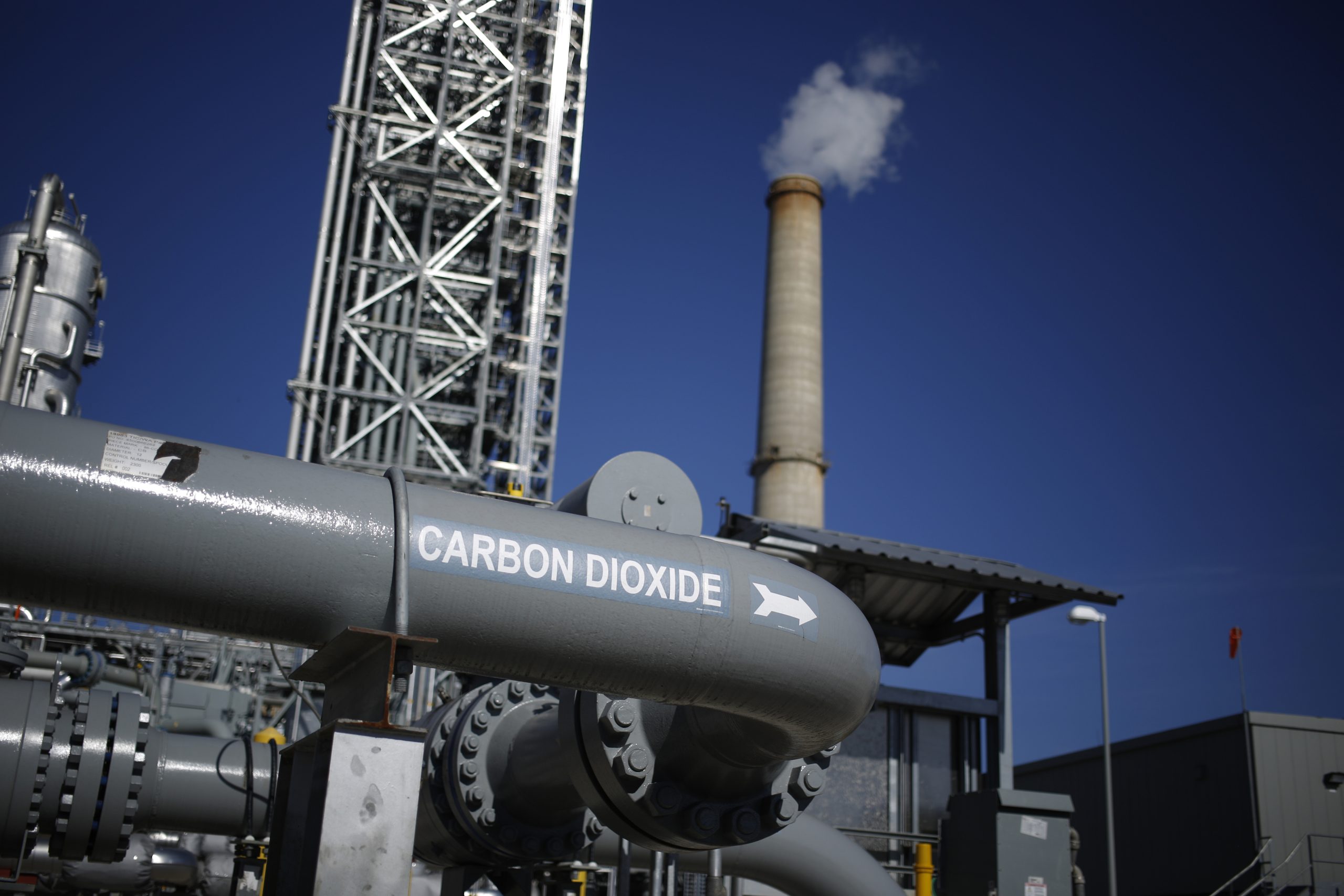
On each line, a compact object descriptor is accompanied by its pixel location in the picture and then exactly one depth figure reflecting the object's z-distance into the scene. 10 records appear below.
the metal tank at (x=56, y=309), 20.34
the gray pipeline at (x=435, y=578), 3.28
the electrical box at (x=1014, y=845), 7.82
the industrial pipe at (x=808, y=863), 7.14
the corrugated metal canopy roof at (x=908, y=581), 15.77
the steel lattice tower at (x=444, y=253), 27.17
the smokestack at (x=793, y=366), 34.75
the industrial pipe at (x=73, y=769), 5.63
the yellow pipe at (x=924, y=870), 8.90
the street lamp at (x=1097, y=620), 16.45
